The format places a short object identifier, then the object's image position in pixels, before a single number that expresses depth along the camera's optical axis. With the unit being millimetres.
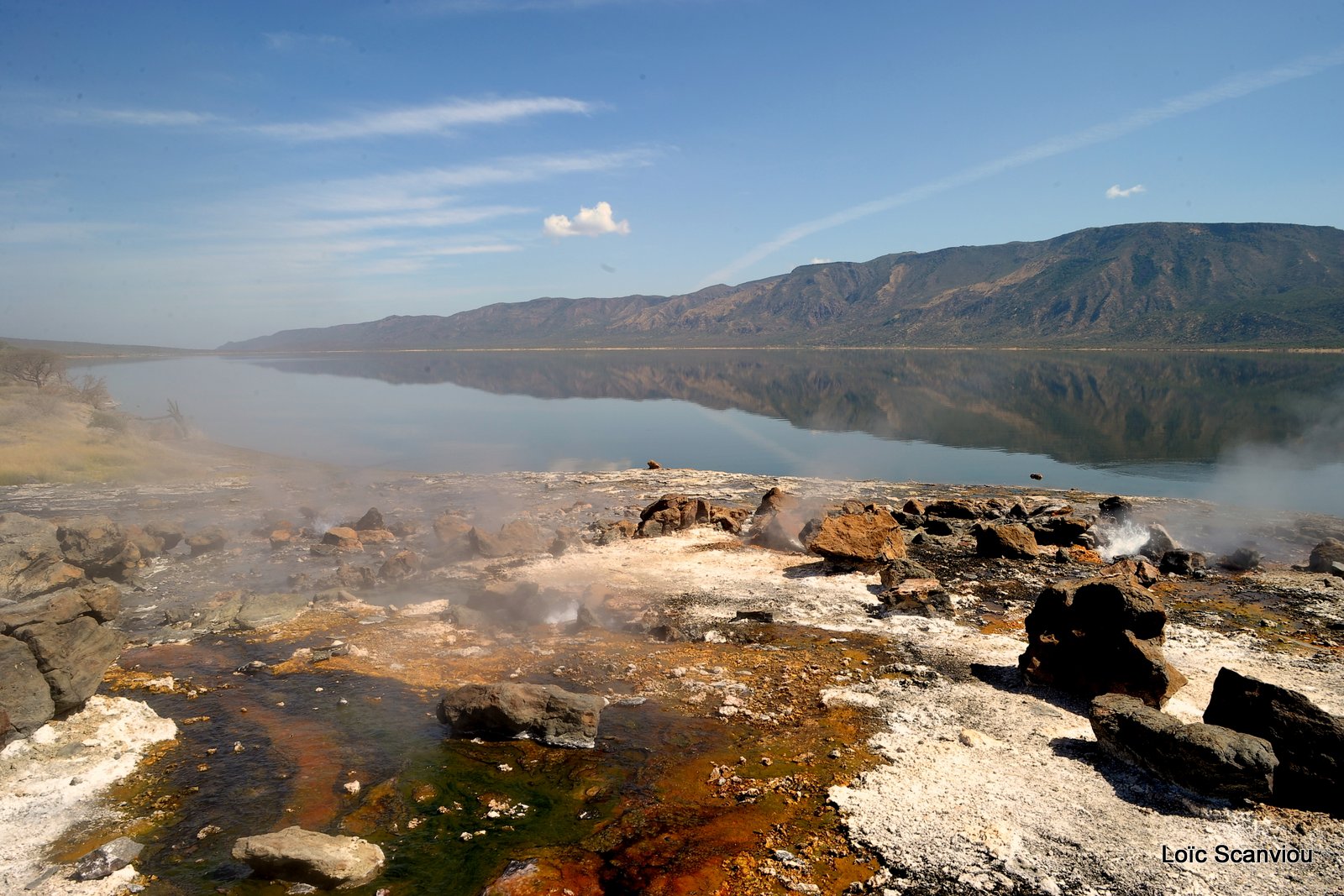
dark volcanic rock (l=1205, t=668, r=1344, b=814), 9484
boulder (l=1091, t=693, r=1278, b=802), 9508
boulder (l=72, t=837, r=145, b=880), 8719
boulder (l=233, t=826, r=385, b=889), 8641
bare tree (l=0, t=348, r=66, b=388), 62312
